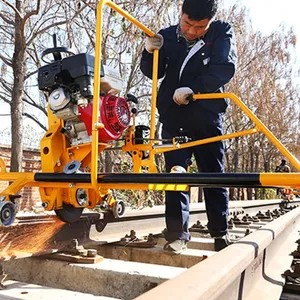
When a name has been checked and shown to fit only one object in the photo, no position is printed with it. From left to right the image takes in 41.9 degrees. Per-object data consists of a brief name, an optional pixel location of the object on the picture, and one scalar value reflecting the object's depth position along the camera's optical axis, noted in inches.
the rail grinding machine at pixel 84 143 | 100.5
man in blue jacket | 133.1
